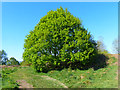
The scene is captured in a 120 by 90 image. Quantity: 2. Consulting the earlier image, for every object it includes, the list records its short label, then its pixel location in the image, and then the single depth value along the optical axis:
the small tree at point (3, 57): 36.84
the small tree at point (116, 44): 44.70
